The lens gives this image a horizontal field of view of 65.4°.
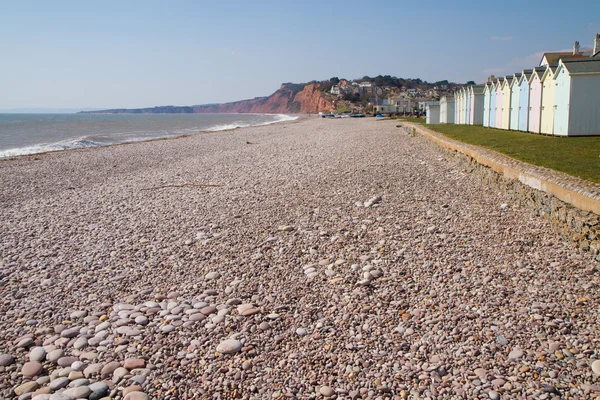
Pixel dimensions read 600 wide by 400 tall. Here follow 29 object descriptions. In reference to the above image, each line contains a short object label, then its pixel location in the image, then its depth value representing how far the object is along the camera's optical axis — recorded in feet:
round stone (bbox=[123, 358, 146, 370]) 11.33
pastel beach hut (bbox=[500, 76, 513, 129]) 73.56
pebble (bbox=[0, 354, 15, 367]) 11.59
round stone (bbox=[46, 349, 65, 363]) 11.82
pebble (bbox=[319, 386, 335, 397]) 10.14
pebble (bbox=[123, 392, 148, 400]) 10.12
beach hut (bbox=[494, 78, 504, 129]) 78.43
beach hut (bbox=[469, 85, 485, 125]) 99.30
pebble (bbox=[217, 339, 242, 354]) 11.89
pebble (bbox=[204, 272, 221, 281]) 16.84
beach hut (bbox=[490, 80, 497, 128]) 83.25
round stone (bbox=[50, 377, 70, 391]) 10.66
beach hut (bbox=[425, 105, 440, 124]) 139.74
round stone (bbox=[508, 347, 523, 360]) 11.07
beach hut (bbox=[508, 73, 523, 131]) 68.54
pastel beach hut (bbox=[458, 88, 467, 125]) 110.46
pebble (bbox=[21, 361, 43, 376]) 11.21
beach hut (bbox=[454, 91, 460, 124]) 117.19
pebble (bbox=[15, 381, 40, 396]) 10.50
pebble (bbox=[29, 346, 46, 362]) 11.85
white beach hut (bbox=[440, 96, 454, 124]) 127.54
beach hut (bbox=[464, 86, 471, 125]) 104.92
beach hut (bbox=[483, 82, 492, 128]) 87.20
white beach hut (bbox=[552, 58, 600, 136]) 49.73
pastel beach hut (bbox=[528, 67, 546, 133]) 59.20
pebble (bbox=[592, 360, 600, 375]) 10.35
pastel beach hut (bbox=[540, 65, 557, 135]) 55.01
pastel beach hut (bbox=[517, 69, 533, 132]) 63.87
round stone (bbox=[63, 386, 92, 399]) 10.29
